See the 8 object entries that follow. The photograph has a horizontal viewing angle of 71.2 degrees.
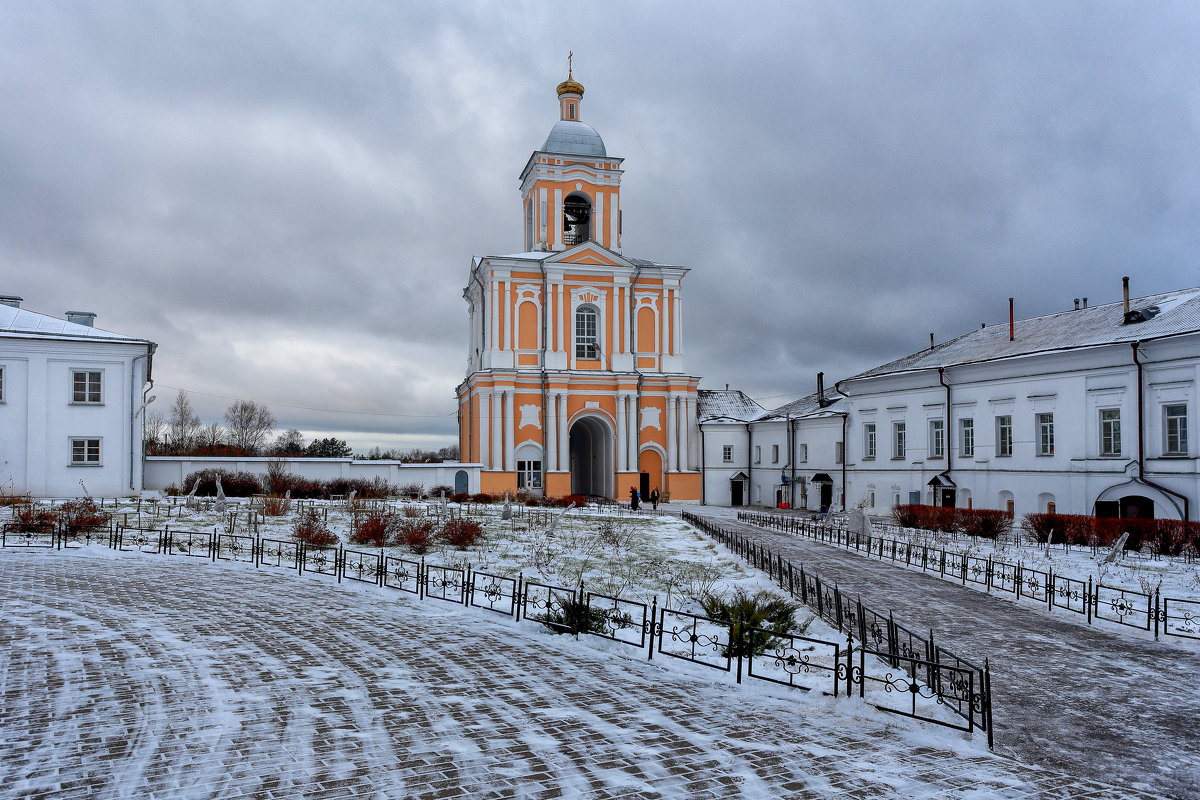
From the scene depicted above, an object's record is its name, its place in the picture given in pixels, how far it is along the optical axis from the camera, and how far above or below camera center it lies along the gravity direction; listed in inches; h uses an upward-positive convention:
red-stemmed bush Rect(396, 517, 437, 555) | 702.3 -82.5
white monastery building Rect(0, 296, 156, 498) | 1130.7 +42.4
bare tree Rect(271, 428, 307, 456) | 2977.1 -14.8
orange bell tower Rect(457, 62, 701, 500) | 1704.0 +188.6
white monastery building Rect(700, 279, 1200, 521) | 979.3 +24.9
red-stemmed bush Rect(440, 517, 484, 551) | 730.8 -83.2
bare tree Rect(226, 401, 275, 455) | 3083.2 +57.0
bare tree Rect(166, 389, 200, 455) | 2935.5 +55.0
